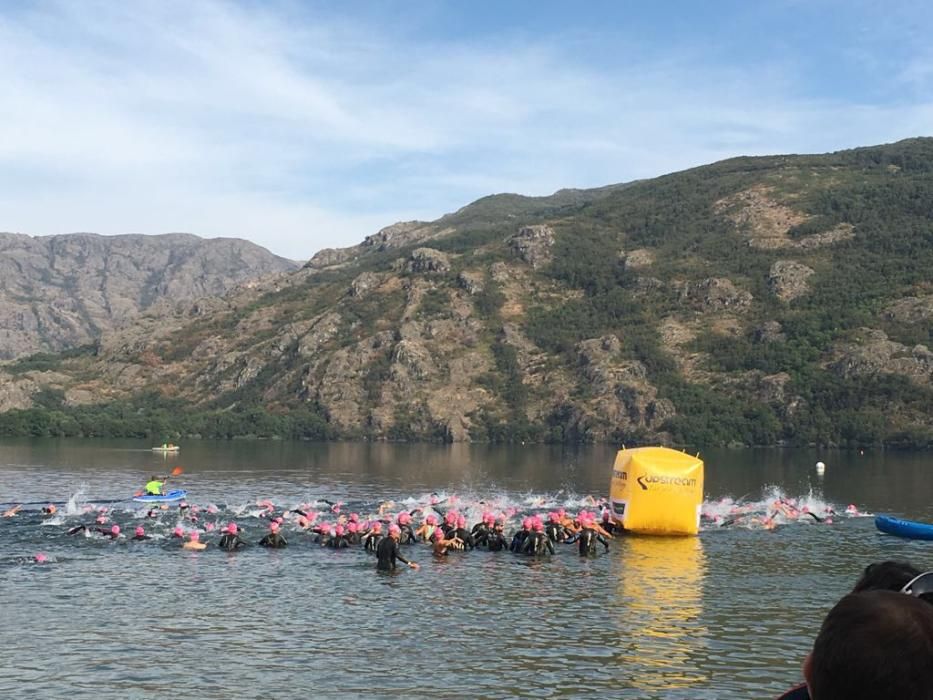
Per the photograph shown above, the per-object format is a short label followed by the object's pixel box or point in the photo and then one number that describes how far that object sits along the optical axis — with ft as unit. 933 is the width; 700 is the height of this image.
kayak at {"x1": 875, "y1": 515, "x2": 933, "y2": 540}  166.71
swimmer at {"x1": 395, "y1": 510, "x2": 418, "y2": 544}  151.23
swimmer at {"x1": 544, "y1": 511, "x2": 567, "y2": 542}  152.97
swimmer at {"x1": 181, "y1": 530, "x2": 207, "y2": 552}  144.97
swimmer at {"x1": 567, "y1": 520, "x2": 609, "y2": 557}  140.36
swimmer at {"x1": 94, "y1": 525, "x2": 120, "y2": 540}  153.09
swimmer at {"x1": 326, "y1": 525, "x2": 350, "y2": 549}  147.95
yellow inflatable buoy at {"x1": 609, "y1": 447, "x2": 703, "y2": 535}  151.02
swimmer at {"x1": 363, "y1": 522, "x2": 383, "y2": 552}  144.25
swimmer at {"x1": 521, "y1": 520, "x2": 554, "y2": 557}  141.18
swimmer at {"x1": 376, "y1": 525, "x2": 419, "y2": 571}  127.44
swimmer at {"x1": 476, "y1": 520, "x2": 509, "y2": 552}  146.77
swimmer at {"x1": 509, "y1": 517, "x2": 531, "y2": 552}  143.07
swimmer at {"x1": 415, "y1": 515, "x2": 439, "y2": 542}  152.46
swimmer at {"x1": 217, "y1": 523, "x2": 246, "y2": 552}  144.56
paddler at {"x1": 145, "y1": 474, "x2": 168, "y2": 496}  211.00
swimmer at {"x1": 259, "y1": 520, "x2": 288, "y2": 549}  147.88
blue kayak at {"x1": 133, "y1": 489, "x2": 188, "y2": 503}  206.69
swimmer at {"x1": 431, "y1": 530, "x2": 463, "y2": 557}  139.74
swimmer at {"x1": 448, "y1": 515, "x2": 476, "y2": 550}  145.07
